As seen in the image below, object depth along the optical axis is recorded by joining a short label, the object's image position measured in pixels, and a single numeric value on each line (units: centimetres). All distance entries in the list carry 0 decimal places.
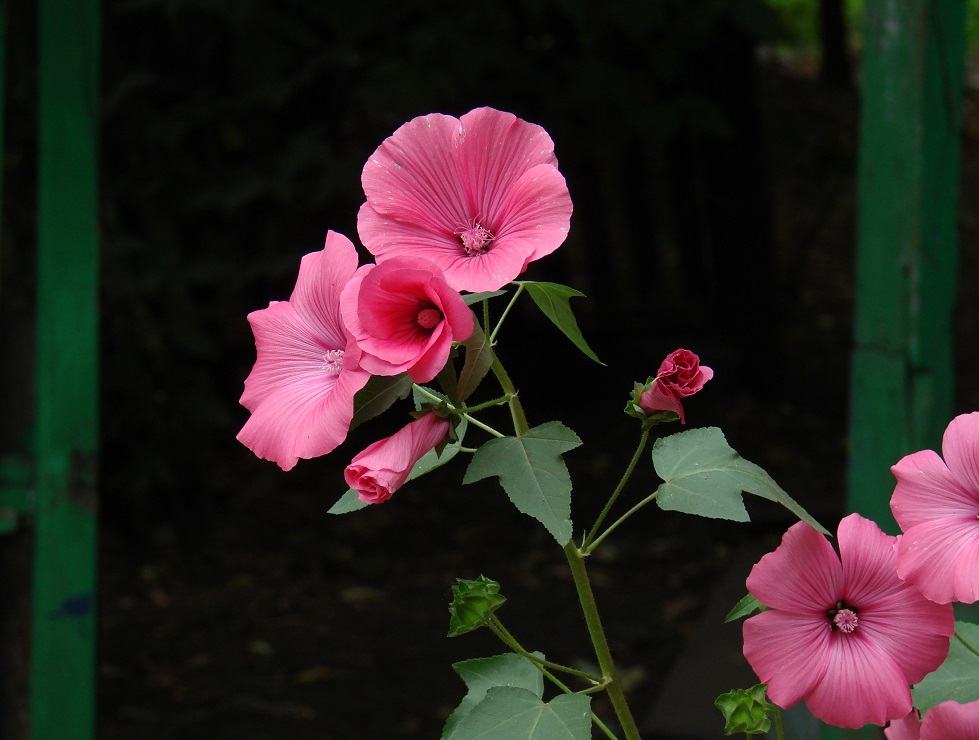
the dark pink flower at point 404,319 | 119
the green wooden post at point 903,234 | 321
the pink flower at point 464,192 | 123
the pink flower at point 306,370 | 121
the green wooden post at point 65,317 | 362
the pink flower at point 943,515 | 119
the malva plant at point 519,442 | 120
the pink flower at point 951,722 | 120
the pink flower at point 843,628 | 122
